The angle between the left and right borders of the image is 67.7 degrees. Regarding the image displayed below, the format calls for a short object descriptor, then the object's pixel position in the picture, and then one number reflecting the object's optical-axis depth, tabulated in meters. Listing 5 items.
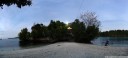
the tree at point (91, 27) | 27.25
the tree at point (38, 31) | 41.98
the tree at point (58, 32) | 30.28
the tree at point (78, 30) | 26.98
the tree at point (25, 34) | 44.99
